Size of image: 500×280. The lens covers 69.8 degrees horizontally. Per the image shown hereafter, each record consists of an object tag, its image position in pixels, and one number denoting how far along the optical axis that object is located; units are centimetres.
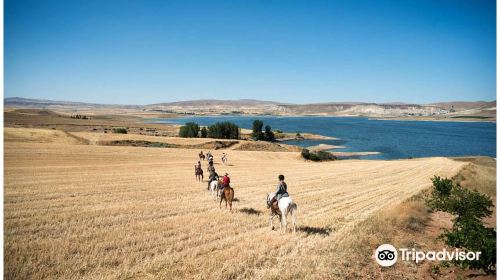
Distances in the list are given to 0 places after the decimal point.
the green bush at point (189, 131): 9615
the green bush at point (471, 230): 930
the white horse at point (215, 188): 2134
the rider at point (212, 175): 2270
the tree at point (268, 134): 11217
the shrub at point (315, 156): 5778
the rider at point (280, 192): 1510
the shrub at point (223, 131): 10200
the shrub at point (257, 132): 10856
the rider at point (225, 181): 1884
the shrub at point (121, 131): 8512
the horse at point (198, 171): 2895
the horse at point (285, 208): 1435
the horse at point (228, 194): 1816
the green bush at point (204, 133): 9810
